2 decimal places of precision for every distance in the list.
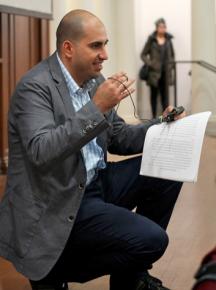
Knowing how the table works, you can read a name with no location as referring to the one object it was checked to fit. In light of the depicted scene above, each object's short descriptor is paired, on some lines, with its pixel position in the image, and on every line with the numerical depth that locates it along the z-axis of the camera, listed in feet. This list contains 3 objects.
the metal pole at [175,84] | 39.04
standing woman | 37.93
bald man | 7.34
